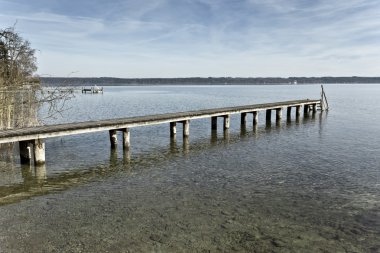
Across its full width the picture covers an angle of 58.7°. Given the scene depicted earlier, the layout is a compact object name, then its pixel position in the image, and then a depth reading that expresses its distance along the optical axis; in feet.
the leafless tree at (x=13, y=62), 64.69
